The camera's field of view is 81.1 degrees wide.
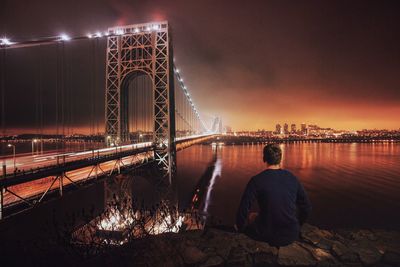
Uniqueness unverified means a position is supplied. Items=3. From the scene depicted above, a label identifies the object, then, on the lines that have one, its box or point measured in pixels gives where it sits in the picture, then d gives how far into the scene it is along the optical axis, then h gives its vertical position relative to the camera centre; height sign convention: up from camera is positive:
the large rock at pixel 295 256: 3.69 -2.04
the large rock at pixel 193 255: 4.04 -2.18
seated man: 2.48 -0.76
